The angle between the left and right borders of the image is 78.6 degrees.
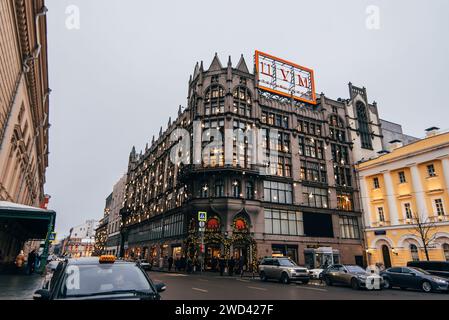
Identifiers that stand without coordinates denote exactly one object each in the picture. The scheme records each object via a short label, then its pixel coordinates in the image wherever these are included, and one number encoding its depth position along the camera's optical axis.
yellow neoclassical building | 35.38
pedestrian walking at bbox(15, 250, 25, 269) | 25.99
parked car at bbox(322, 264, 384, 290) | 17.00
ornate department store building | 36.16
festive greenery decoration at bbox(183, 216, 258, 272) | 33.83
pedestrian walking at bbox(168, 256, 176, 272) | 36.31
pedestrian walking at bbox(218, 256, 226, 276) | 29.50
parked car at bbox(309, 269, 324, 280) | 24.21
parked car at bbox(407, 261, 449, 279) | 18.58
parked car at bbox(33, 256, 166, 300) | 4.76
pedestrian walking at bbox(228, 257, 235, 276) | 29.86
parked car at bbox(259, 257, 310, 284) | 19.38
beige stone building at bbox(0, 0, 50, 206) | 15.66
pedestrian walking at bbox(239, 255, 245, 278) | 29.25
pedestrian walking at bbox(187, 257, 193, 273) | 34.07
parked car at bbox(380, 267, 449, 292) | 16.14
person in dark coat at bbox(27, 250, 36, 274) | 21.45
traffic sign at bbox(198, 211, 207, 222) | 32.03
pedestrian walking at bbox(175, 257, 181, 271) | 36.02
